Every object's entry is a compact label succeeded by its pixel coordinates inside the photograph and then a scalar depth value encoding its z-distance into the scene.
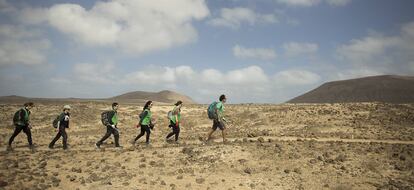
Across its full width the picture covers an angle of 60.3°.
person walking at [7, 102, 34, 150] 13.73
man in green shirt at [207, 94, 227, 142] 14.19
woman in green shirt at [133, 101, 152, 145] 14.45
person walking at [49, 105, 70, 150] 13.74
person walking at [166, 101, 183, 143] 14.88
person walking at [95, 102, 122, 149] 13.66
